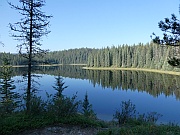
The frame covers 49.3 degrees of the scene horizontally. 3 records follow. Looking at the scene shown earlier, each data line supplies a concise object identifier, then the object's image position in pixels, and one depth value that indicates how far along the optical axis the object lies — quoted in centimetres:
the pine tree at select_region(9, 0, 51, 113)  1336
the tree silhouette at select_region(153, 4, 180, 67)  865
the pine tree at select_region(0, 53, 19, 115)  2240
